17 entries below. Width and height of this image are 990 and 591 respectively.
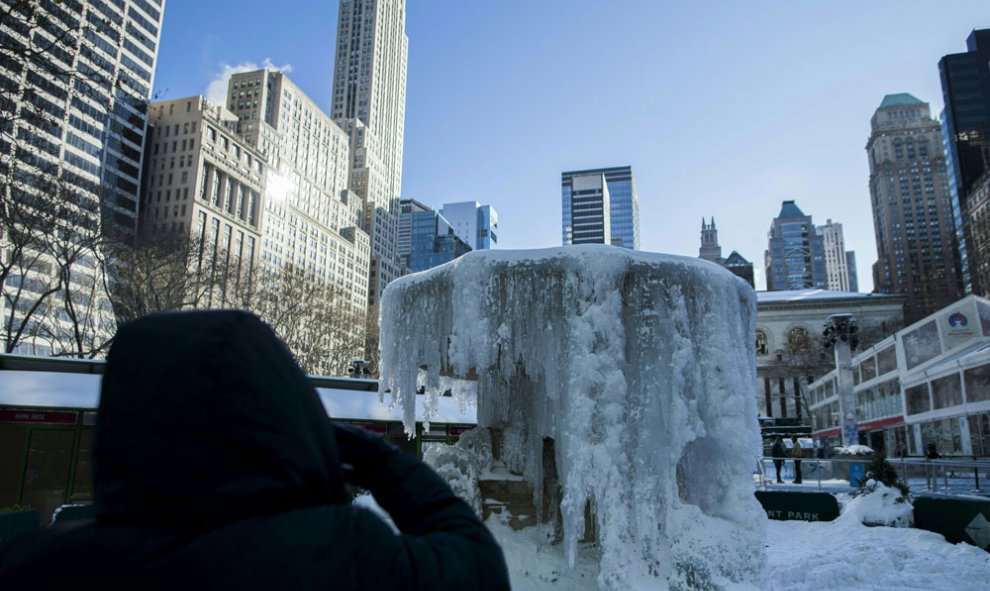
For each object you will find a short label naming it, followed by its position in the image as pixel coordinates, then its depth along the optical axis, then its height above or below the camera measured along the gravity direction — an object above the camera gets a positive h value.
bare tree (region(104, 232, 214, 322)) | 30.22 +7.42
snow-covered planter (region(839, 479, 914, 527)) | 13.04 -1.70
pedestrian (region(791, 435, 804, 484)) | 24.28 -0.99
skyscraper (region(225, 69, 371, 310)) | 113.62 +47.59
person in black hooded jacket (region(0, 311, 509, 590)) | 1.09 -0.13
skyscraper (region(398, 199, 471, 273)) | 184.00 +52.89
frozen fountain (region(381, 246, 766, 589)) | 7.39 +0.48
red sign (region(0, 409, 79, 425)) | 14.26 +0.06
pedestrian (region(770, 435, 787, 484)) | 25.88 -0.98
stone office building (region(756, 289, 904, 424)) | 73.31 +11.61
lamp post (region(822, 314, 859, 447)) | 27.22 +2.55
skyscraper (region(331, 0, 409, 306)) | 159.12 +83.78
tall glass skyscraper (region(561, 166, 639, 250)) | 182.50 +62.32
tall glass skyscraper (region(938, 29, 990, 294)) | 109.62 +55.76
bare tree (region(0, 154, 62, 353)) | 21.91 +7.51
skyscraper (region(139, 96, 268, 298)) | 88.31 +34.93
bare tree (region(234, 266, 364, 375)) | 40.34 +7.02
